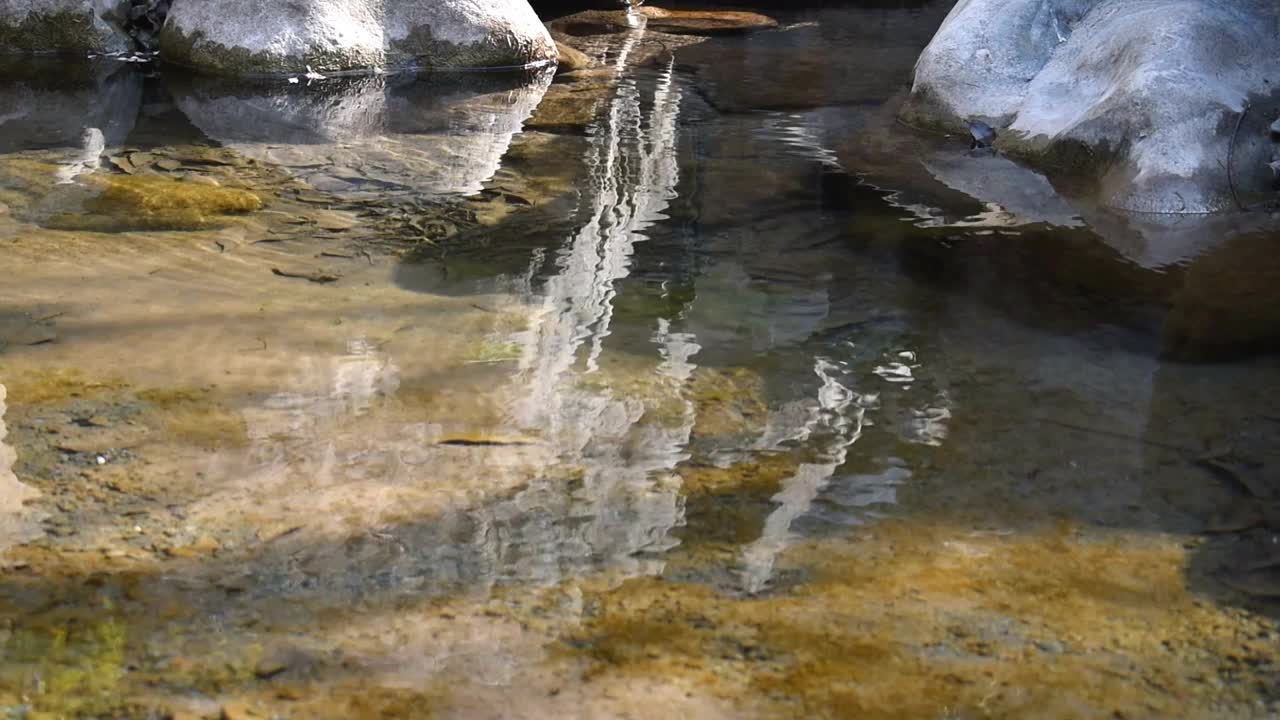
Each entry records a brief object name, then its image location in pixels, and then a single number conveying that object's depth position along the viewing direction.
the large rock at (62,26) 9.54
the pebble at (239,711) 2.26
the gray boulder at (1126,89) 6.25
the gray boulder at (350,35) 9.00
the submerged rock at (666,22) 11.80
